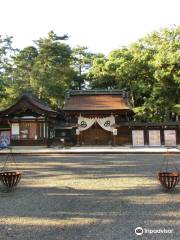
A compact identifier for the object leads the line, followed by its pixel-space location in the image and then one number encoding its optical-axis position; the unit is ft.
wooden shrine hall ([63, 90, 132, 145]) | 66.96
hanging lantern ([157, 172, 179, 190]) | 20.28
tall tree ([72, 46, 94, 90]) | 98.32
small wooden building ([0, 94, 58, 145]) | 65.05
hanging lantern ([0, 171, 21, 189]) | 21.13
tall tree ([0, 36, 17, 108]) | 81.72
